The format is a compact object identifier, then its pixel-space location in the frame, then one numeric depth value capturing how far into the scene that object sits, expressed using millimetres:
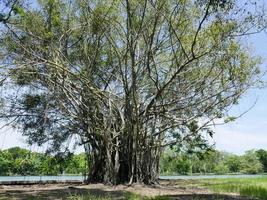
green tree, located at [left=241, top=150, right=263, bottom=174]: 72812
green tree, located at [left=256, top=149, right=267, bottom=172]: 76375
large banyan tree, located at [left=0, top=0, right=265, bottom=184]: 15172
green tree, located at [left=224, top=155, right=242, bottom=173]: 78625
